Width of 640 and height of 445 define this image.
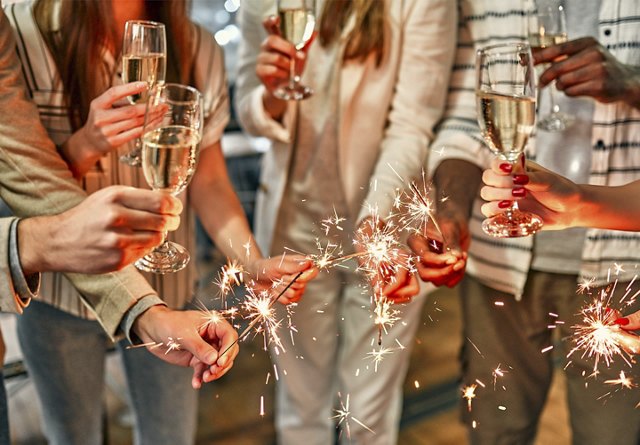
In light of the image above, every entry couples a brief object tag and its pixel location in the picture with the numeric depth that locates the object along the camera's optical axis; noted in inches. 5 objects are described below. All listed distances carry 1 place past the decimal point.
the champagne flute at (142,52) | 39.7
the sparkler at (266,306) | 35.6
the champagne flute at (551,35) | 42.3
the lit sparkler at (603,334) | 34.4
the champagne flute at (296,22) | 48.1
